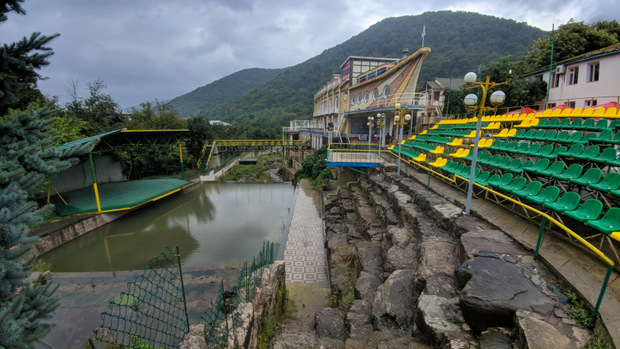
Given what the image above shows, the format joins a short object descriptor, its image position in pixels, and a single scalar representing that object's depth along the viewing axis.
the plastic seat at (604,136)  6.60
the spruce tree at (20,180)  2.29
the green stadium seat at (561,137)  7.70
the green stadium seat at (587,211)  4.17
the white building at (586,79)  13.03
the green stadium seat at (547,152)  6.83
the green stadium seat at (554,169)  5.93
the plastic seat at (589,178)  5.10
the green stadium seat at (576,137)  7.40
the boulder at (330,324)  4.63
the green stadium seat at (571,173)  5.50
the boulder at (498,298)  2.99
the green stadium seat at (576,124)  8.46
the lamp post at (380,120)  13.28
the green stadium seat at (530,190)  5.53
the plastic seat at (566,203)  4.58
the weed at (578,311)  2.89
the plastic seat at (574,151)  6.49
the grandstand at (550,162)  4.66
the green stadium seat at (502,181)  6.51
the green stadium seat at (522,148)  7.81
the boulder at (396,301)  4.27
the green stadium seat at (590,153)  6.08
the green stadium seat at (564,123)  8.91
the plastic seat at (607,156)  5.60
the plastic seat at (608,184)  4.71
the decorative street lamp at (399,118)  10.66
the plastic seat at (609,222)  3.76
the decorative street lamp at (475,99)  5.34
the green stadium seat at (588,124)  8.10
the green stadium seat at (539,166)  6.40
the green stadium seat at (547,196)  5.02
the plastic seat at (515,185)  6.01
